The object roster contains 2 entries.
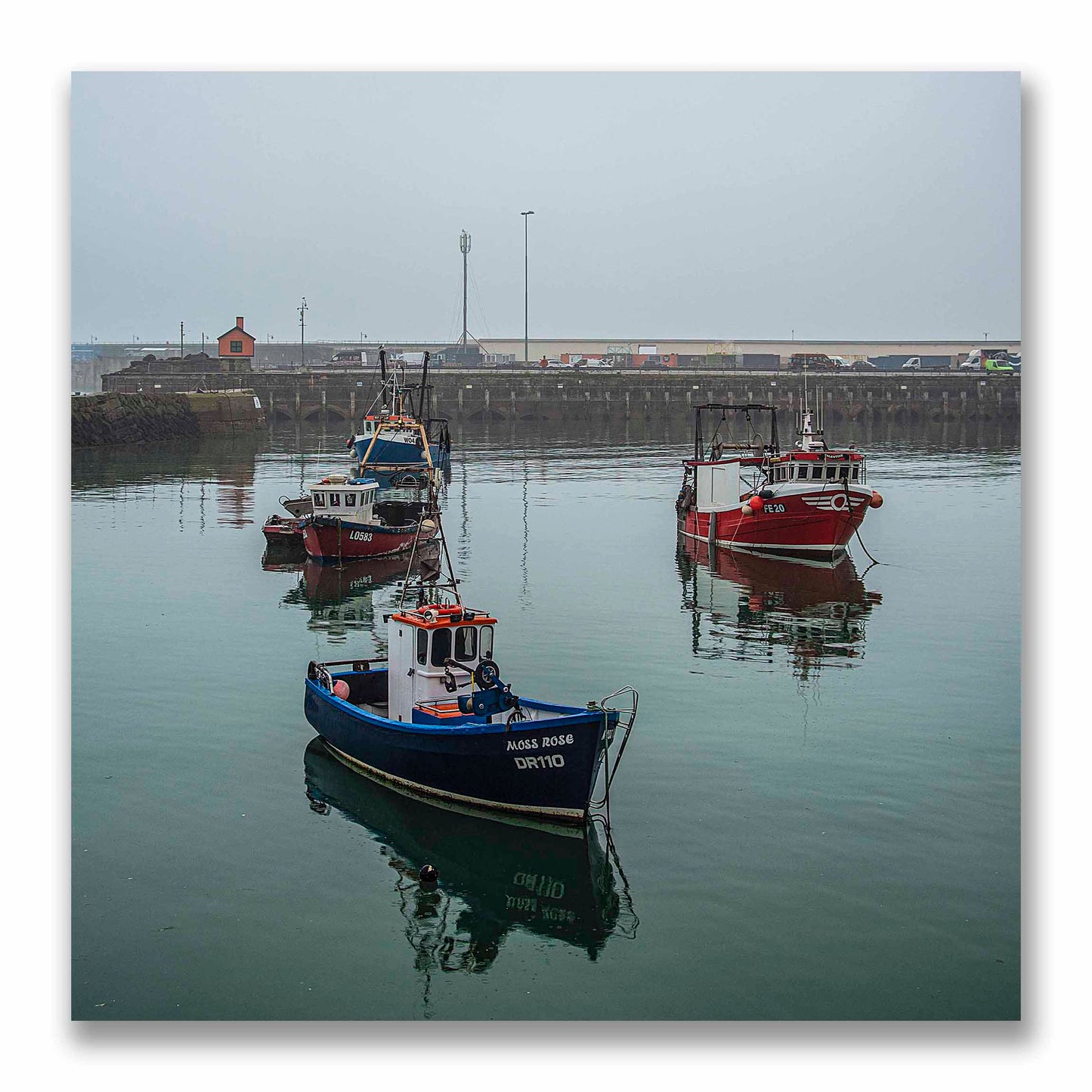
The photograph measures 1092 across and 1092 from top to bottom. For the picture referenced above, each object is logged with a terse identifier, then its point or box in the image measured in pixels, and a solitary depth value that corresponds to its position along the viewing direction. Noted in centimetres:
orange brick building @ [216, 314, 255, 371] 11200
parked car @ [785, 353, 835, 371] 11762
